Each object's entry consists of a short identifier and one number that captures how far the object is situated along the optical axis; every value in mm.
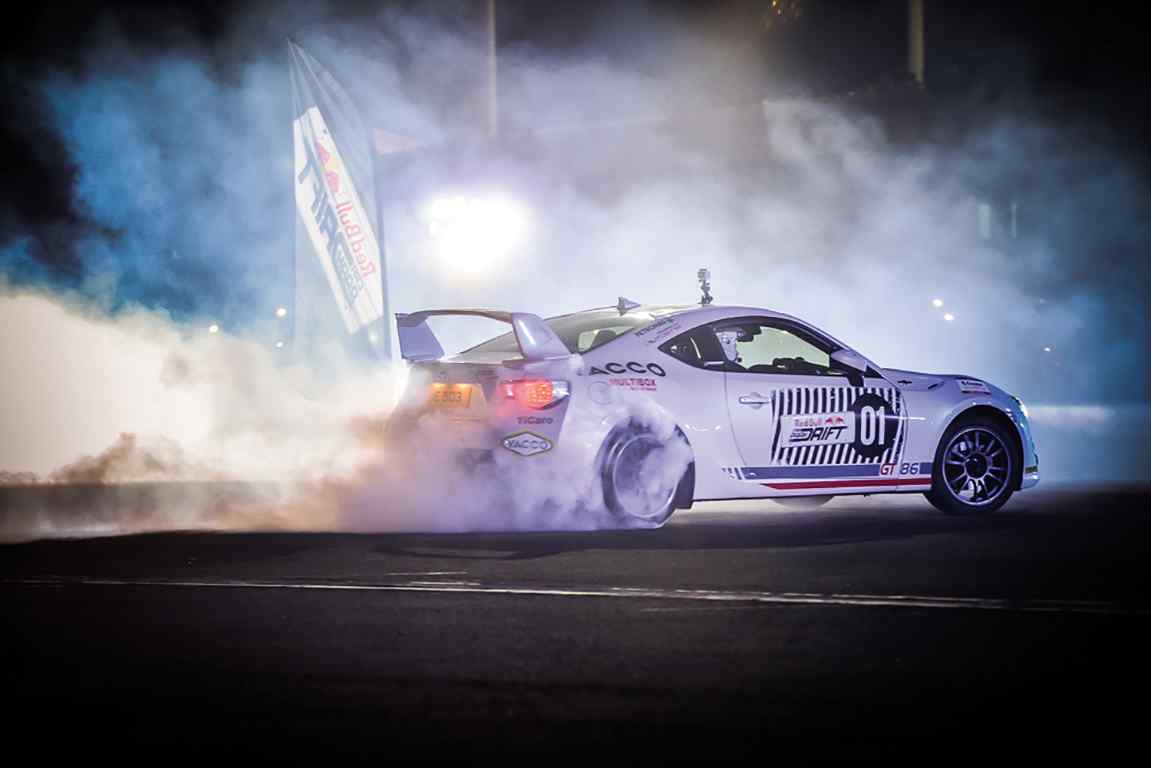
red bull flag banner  34562
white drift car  17016
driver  18859
